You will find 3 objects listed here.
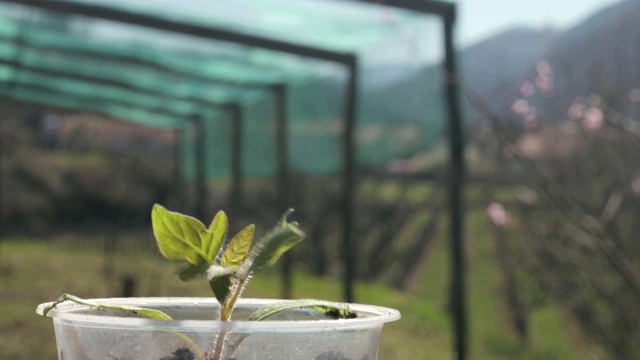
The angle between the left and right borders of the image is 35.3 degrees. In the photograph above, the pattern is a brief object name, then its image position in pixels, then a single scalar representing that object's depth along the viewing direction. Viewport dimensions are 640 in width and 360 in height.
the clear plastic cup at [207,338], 0.45
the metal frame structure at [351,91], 3.04
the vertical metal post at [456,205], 3.03
